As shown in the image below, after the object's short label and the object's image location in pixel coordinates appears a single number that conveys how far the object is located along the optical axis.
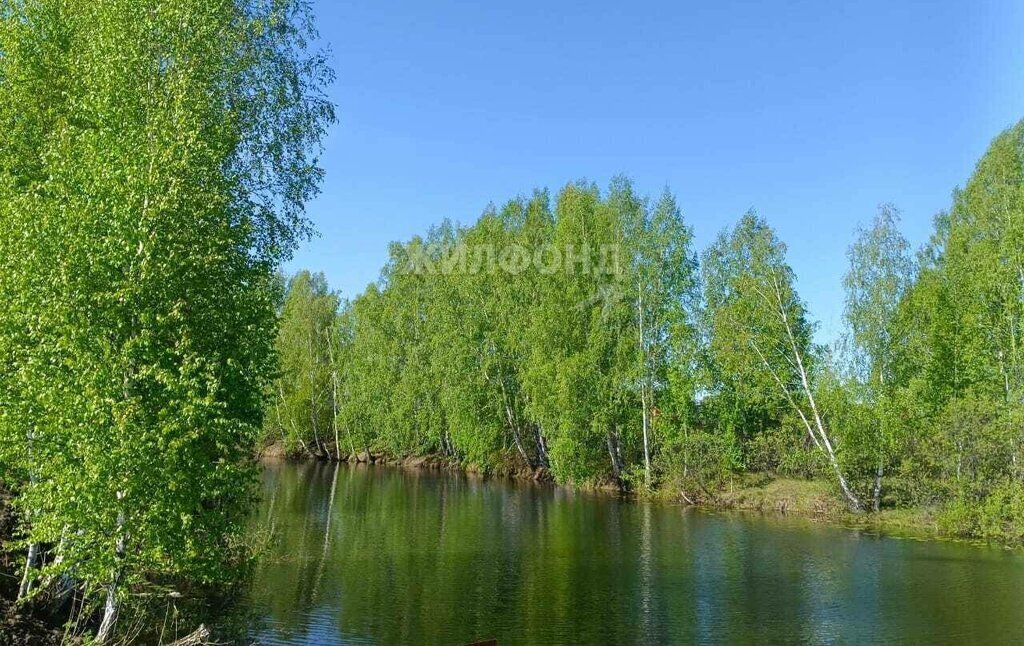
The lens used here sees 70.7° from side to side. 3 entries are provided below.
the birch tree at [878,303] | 37.03
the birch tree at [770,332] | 40.53
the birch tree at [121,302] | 11.05
